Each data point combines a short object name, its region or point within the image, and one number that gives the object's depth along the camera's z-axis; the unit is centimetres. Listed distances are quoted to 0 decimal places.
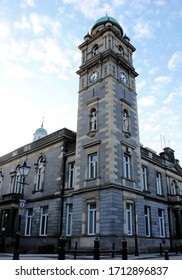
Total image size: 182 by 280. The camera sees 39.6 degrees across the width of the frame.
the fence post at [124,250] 1117
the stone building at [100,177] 1986
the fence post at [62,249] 994
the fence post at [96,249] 1056
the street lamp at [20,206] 1291
